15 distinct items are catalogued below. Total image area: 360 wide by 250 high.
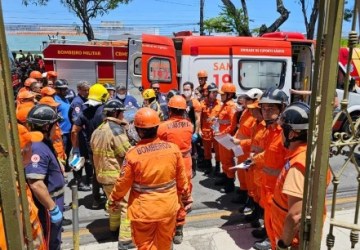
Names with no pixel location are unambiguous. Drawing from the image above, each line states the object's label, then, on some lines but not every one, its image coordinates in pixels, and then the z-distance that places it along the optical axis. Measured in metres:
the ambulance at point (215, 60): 9.08
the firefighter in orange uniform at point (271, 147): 3.53
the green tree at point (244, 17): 17.67
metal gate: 1.79
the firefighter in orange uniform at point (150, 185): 3.32
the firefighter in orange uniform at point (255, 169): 4.56
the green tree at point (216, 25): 21.65
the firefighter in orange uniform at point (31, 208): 2.53
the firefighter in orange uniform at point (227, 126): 6.46
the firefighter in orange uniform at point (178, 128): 4.98
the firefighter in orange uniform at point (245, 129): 5.36
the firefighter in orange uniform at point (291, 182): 2.45
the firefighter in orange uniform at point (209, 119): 7.28
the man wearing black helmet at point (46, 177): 3.20
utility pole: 28.41
